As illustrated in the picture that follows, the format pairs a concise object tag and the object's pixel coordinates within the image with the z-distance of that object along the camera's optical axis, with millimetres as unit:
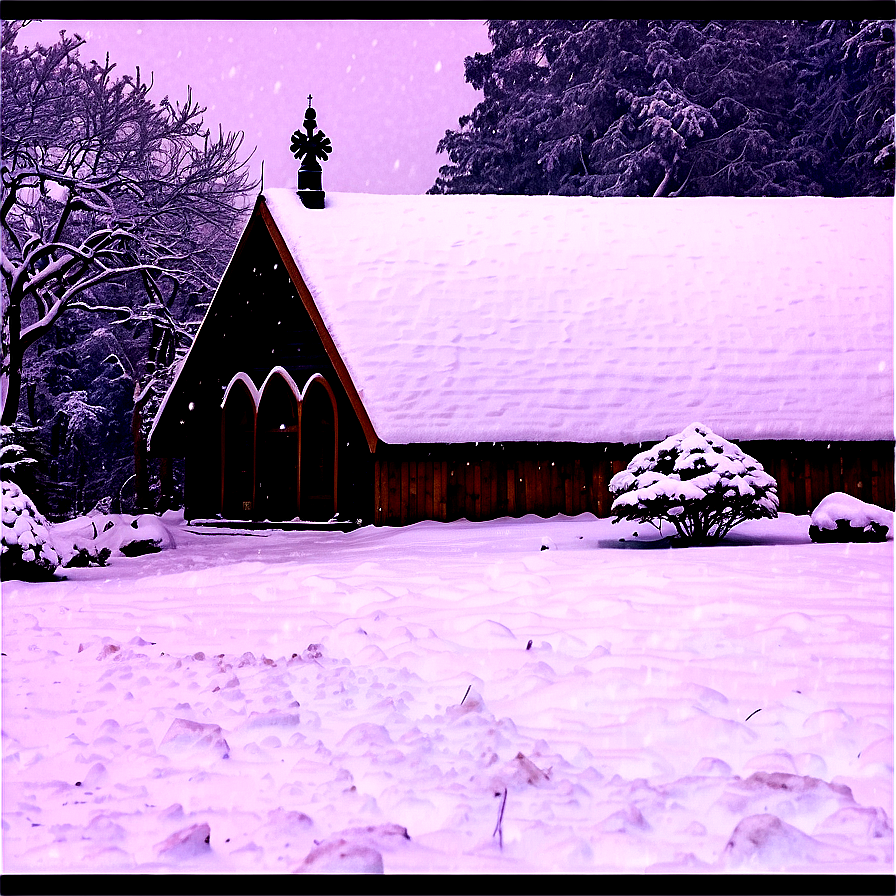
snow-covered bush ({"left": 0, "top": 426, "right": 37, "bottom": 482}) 17991
